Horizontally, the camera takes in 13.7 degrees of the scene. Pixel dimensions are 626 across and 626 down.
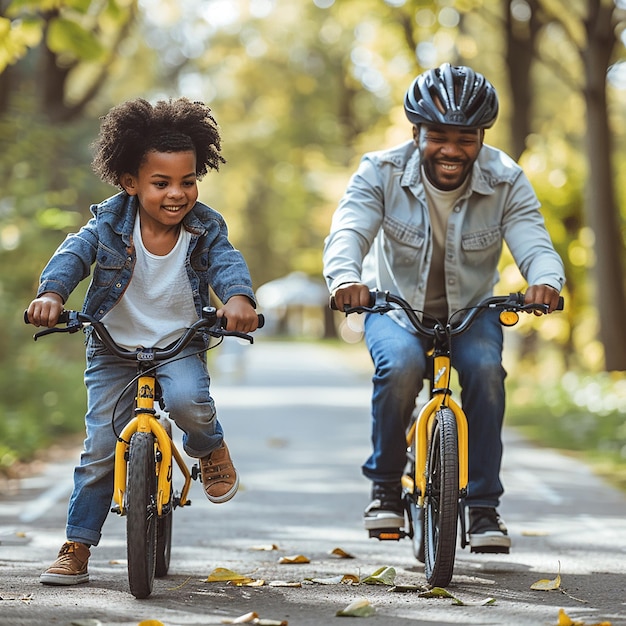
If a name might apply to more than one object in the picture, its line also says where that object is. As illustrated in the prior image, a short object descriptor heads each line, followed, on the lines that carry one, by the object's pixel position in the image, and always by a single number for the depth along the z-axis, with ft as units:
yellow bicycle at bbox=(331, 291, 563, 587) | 33.53
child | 33.53
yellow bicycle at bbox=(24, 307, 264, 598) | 31.22
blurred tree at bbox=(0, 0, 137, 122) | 49.60
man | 36.52
